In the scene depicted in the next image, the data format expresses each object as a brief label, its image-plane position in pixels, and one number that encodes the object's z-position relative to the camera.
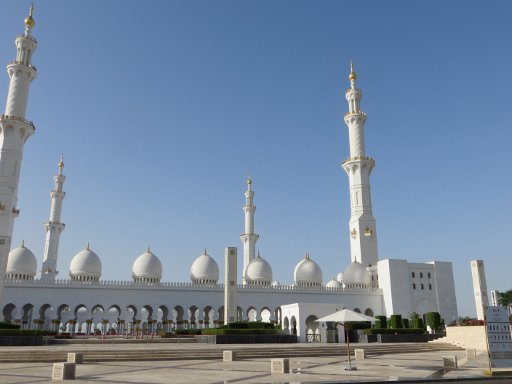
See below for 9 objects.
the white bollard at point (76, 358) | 19.08
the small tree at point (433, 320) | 42.77
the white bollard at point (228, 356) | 21.61
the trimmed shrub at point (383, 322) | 41.12
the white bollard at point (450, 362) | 17.95
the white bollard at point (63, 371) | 14.30
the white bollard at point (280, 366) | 16.02
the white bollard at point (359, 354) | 23.06
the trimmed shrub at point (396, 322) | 40.72
